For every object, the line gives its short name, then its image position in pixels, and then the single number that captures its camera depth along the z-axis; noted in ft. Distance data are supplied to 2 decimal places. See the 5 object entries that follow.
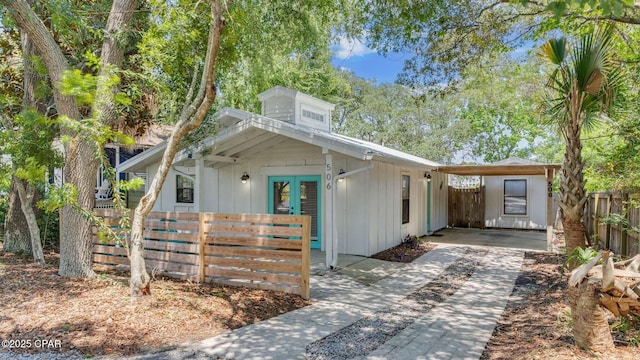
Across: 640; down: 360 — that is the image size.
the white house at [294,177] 27.20
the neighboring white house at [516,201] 50.55
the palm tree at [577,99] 18.83
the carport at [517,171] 34.06
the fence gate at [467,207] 53.78
